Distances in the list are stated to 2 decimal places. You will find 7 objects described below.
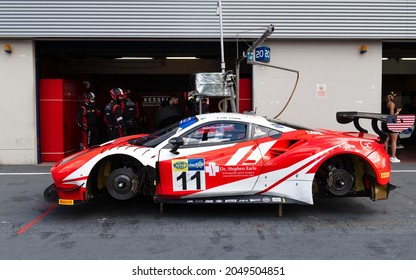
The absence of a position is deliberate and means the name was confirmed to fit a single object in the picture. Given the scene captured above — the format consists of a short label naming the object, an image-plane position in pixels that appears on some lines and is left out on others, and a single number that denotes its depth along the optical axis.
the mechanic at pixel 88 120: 11.54
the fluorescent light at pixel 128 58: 16.06
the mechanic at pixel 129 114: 11.24
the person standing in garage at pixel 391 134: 10.92
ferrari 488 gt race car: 5.52
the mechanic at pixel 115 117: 10.37
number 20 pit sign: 9.77
